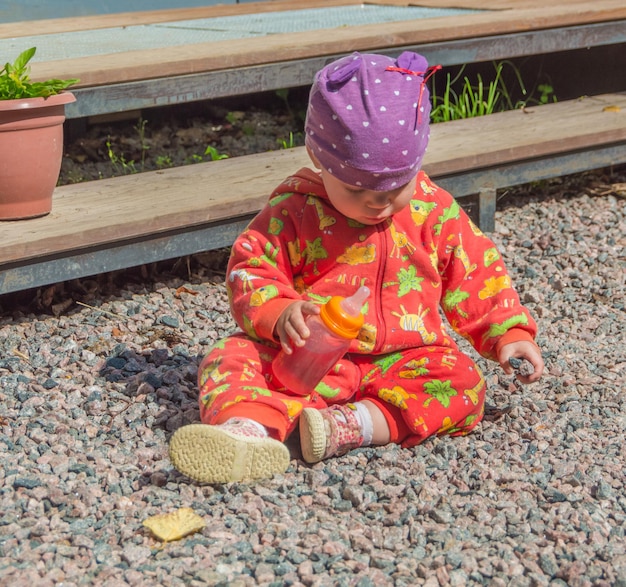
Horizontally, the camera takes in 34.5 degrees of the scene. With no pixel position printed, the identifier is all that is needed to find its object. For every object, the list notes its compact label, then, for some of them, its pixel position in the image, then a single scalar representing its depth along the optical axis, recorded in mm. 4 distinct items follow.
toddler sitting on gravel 2223
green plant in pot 3068
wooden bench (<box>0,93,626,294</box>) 3076
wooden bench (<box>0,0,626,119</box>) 3525
